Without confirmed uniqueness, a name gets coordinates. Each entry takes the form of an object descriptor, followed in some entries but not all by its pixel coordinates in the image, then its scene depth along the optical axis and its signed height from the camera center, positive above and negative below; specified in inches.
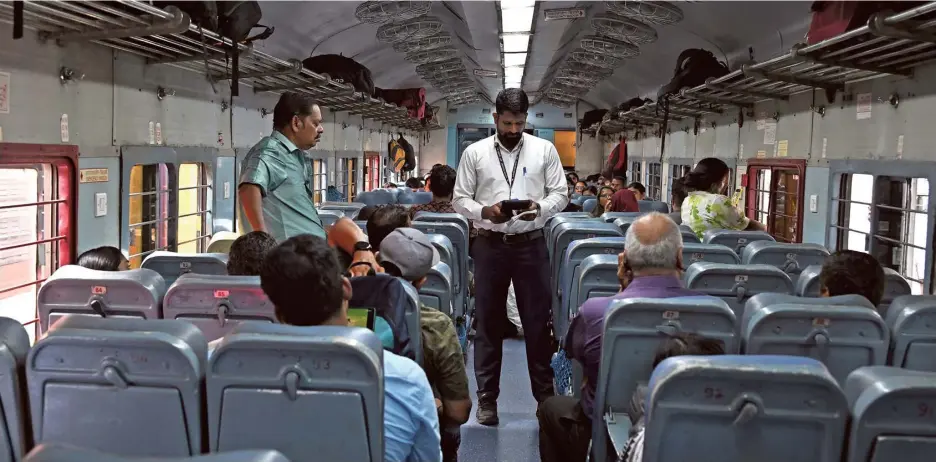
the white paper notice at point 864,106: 289.0 +35.6
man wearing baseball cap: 127.3 -29.1
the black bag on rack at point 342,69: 470.6 +69.9
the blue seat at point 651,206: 524.3 -5.9
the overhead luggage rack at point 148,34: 193.8 +41.3
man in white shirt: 195.6 -12.7
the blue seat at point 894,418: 80.9 -21.8
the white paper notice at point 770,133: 399.7 +34.3
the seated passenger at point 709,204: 273.0 -1.6
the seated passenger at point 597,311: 133.0 -19.0
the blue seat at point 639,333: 121.7 -20.7
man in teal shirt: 172.4 +1.8
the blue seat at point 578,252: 221.3 -15.8
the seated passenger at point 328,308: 95.0 -14.9
